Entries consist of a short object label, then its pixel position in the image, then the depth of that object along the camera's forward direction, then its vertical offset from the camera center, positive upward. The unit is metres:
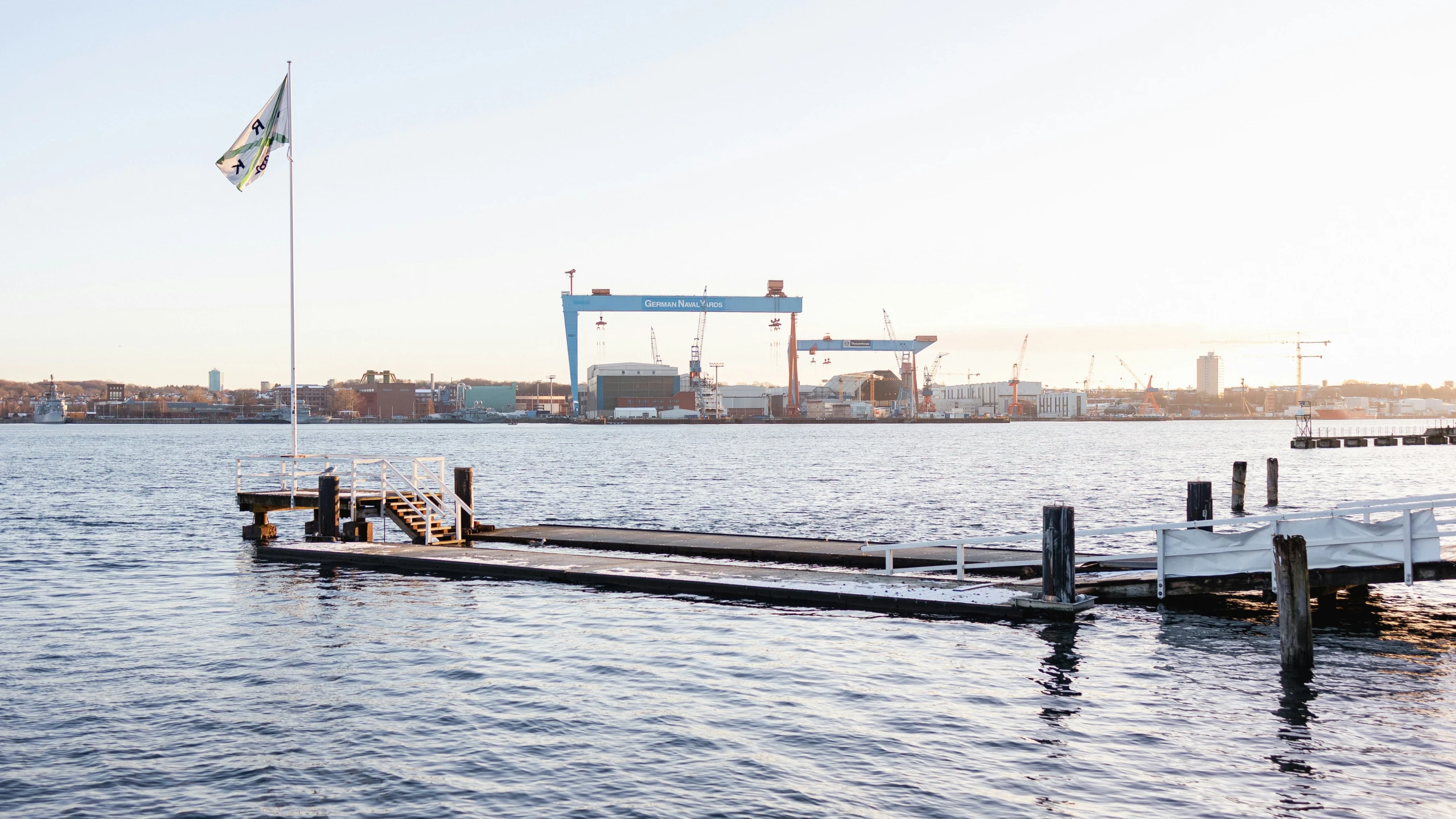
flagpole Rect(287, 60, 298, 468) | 27.79 +1.66
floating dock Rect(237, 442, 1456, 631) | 18.56 -3.38
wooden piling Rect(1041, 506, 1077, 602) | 18.48 -2.57
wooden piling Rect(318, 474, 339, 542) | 28.17 -2.42
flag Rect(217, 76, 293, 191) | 28.92 +7.93
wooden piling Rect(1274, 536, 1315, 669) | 15.63 -2.82
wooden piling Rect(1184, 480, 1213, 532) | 26.19 -2.17
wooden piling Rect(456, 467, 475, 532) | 30.42 -2.05
